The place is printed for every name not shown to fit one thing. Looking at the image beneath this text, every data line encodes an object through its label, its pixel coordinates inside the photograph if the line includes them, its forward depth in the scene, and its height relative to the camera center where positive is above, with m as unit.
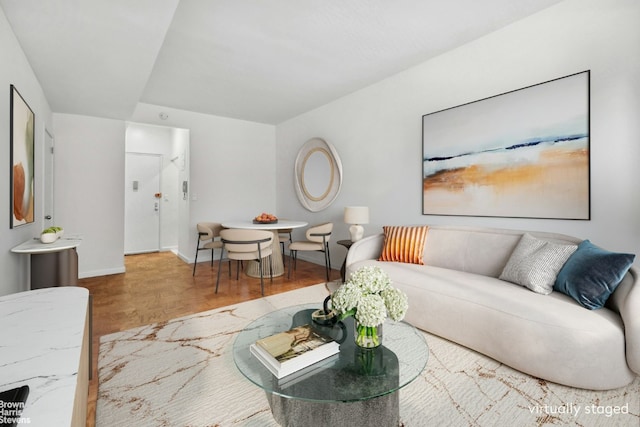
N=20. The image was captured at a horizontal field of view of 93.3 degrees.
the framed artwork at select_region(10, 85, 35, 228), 2.21 +0.40
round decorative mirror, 4.70 +0.60
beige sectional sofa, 1.65 -0.66
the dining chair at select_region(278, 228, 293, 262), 4.90 -0.42
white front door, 6.06 +0.17
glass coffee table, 1.15 -0.68
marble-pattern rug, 1.50 -1.02
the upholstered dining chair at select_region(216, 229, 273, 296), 3.52 -0.38
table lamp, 3.67 -0.09
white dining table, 4.12 -0.64
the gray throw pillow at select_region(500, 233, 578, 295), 2.11 -0.38
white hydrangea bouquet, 1.33 -0.42
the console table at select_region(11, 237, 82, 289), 2.61 -0.48
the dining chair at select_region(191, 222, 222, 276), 4.38 -0.32
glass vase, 1.42 -0.60
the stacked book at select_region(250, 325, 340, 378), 1.24 -0.60
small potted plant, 2.63 -0.23
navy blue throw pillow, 1.80 -0.40
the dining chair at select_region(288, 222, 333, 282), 4.07 -0.37
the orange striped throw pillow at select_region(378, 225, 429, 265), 3.08 -0.35
